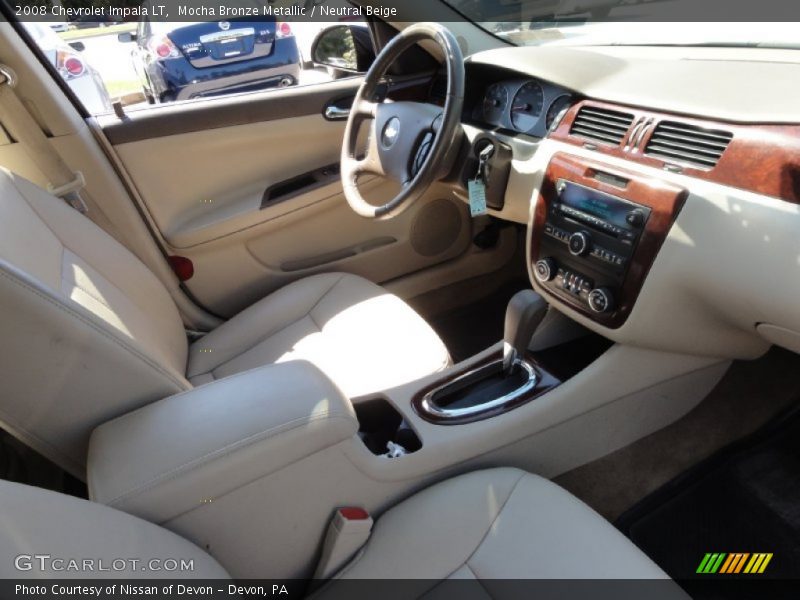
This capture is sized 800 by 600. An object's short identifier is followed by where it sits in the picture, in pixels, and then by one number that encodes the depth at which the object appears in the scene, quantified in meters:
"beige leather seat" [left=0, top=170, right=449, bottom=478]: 0.81
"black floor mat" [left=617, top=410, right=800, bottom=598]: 1.26
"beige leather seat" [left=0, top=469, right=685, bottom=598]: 0.90
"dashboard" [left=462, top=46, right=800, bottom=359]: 0.94
